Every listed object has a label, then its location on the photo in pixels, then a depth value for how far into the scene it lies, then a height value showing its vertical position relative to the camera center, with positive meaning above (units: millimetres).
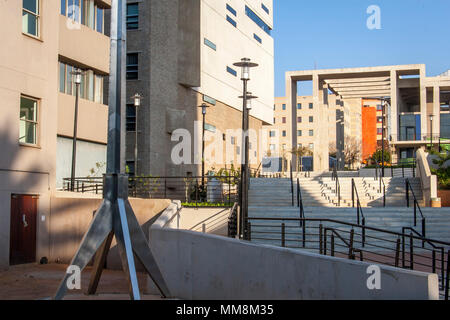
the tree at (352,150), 108188 +5732
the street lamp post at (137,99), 28866 +3860
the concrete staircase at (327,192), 24422 -611
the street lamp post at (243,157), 16972 +661
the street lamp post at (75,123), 23969 +2213
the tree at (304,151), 102000 +4857
